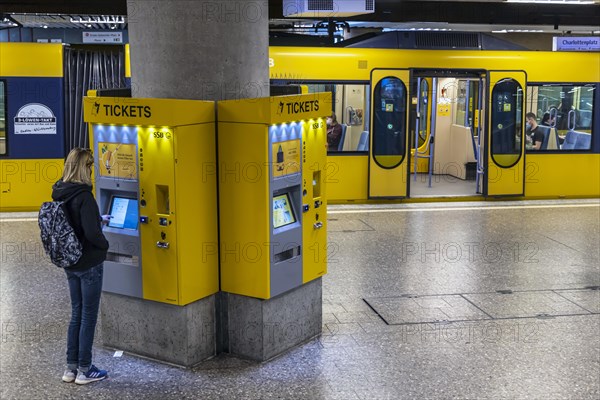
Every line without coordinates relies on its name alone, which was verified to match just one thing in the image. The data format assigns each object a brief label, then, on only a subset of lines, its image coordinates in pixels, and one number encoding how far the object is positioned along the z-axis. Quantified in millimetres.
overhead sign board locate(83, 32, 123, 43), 15352
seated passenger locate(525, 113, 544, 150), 13148
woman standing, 5281
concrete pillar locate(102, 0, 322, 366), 5789
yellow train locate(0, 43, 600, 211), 11453
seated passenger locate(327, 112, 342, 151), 12391
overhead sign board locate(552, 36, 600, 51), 13297
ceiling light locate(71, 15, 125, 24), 16753
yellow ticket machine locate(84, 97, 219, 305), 5562
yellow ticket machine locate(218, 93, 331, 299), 5703
